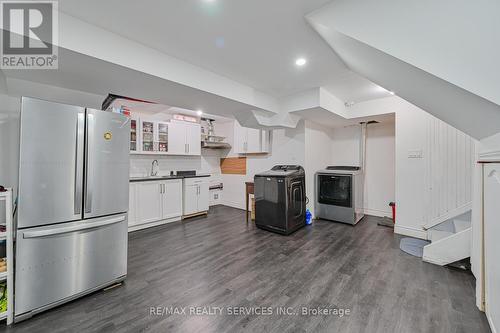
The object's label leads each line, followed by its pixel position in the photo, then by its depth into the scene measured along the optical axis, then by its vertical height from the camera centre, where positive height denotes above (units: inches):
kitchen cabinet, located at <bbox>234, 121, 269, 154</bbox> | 183.3 +27.9
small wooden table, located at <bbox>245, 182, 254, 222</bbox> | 167.2 -17.7
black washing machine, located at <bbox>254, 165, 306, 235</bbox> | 132.2 -23.2
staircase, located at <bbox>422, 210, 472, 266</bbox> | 87.4 -35.9
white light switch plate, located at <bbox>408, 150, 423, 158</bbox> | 123.7 +10.6
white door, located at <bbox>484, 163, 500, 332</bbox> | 51.6 -20.2
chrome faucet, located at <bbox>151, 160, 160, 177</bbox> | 171.9 -1.9
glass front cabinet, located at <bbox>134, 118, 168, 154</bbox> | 157.0 +26.2
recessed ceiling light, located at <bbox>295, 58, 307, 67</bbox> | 89.1 +50.8
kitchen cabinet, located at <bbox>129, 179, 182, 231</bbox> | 139.6 -28.0
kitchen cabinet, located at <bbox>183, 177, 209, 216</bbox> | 169.2 -25.9
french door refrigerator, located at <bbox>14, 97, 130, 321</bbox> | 60.2 -13.3
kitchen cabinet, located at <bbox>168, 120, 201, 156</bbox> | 177.8 +28.2
